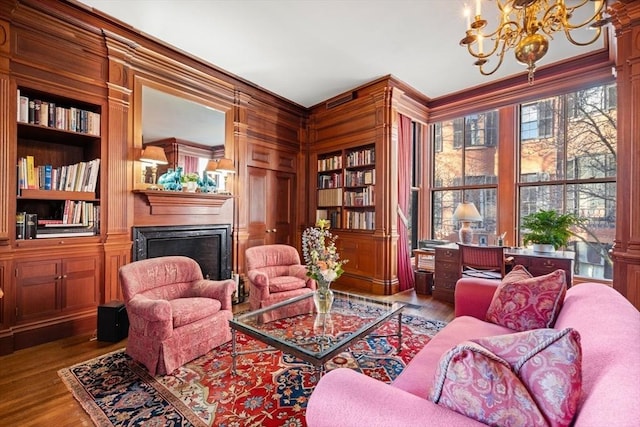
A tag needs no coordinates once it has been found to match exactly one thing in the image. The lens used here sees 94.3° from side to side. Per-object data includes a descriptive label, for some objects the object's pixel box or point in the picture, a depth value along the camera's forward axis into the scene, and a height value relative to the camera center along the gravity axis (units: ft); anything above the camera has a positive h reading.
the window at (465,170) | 15.56 +2.38
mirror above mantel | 11.23 +3.55
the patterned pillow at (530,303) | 5.82 -1.85
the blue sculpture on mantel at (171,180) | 11.68 +1.30
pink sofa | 2.39 -1.66
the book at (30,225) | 8.90 -0.39
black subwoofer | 9.10 -3.40
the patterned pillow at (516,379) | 2.67 -1.60
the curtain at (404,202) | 15.21 +0.56
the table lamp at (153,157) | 10.93 +2.07
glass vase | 7.89 -2.26
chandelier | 6.37 +4.16
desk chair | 11.34 -1.91
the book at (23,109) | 8.76 +3.06
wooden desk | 10.91 -2.03
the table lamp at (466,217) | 13.56 -0.20
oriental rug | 5.79 -3.97
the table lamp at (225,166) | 13.14 +2.06
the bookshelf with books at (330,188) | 16.83 +1.45
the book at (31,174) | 9.00 +1.17
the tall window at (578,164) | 12.60 +2.20
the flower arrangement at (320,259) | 7.68 -1.22
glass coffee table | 5.95 -2.72
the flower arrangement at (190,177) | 12.25 +1.48
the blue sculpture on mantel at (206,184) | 12.83 +1.24
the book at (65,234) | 9.14 -0.70
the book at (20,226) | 8.81 -0.41
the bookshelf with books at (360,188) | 15.40 +1.34
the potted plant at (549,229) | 11.41 -0.64
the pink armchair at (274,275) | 10.43 -2.44
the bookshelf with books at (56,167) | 8.96 +1.47
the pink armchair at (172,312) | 7.22 -2.61
